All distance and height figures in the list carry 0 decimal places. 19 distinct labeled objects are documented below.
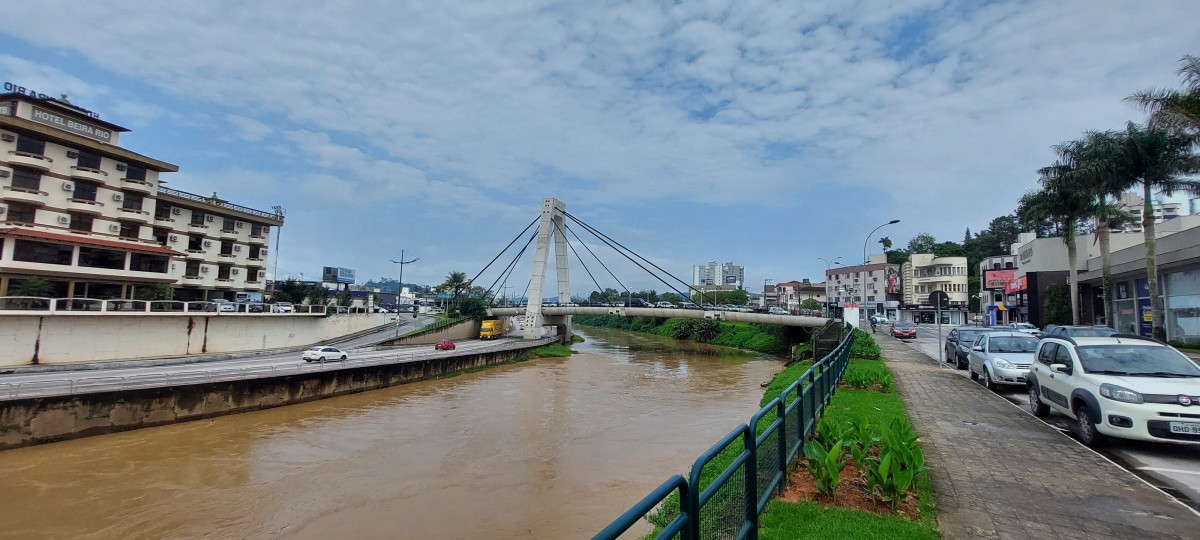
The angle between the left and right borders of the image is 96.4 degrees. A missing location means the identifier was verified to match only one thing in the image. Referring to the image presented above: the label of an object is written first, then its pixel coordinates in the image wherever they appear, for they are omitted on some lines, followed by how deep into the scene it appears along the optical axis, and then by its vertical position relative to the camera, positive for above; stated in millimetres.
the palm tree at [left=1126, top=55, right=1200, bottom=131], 17375 +7502
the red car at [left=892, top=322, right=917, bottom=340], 35375 -985
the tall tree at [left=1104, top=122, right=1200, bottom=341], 21500 +6747
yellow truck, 53875 -2922
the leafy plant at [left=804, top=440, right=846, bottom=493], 5016 -1468
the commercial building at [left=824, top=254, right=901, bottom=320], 74750 +4464
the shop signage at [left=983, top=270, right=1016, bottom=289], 53750 +4160
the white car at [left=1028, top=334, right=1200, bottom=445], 6281 -826
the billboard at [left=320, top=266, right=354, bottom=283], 78562 +3212
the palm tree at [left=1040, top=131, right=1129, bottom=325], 24250 +7129
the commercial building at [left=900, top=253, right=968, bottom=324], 67500 +4244
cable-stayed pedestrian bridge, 49406 +569
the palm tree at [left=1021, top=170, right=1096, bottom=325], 28578 +6503
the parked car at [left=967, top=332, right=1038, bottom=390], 11953 -906
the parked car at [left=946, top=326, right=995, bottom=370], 17375 -896
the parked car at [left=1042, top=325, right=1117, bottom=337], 16869 -260
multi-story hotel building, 28141 +4492
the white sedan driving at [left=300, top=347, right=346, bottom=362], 28000 -3083
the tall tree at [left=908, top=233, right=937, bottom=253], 93938 +12901
